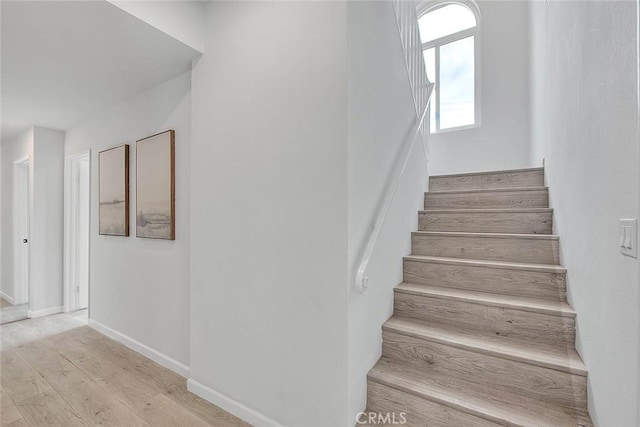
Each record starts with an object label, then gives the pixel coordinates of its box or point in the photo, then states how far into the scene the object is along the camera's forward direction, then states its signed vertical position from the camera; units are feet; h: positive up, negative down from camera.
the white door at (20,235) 13.52 -1.03
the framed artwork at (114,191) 9.11 +0.72
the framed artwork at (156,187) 7.62 +0.72
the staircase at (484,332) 4.54 -2.25
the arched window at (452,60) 14.11 +7.61
